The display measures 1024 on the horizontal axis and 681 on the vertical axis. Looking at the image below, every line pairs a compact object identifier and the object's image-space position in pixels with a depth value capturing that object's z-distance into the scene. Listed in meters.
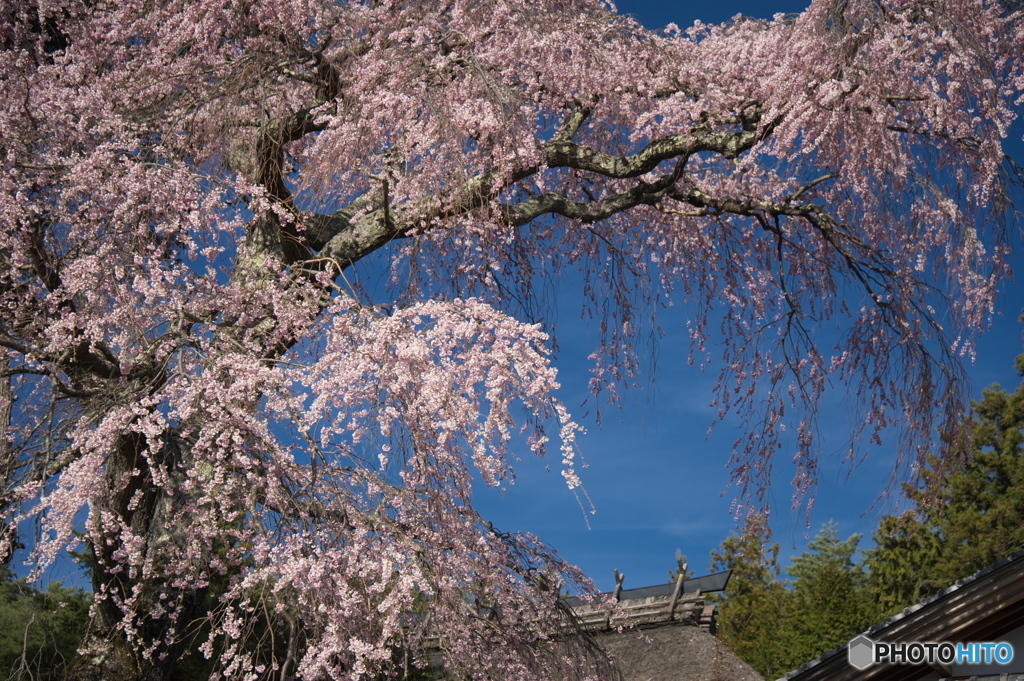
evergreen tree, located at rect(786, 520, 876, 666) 20.98
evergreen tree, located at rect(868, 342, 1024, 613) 18.91
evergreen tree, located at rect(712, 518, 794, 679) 22.27
